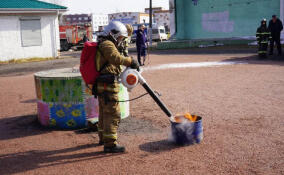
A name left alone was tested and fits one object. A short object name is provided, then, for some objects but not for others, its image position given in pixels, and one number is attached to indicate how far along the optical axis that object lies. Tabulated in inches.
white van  1659.7
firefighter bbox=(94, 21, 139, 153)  182.2
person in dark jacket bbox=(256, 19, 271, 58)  613.6
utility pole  1358.3
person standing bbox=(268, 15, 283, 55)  650.8
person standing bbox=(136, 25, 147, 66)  602.2
